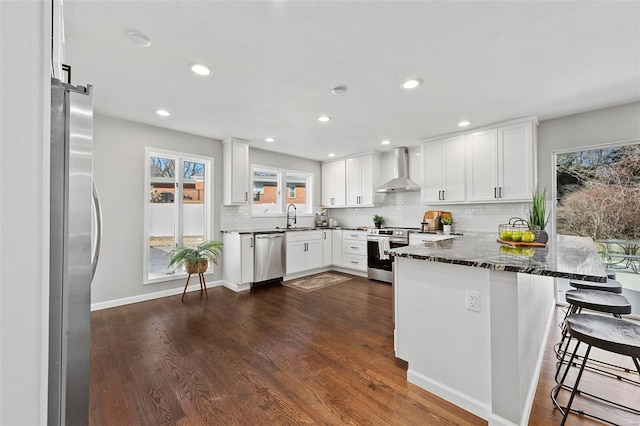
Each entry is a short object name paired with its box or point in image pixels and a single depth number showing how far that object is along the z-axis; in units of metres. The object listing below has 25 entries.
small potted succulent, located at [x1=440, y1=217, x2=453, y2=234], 4.34
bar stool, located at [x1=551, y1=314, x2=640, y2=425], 1.25
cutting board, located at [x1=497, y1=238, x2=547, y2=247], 2.14
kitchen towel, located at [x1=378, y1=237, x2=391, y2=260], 4.71
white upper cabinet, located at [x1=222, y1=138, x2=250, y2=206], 4.38
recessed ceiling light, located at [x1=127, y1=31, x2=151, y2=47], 1.89
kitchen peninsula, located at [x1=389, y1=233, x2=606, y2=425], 1.45
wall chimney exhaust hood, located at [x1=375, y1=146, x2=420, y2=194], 4.91
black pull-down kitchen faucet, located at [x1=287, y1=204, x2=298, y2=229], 5.70
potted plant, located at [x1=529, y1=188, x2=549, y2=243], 2.28
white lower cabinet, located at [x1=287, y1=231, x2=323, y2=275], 4.83
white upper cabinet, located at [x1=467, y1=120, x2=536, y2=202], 3.50
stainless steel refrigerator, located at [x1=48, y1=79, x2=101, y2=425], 0.78
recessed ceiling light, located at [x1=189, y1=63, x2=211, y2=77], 2.28
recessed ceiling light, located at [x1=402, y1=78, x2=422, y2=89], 2.54
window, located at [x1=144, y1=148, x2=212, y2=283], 3.83
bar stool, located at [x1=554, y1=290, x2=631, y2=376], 1.74
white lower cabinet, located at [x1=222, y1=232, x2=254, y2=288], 4.16
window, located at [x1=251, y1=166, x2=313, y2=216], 5.29
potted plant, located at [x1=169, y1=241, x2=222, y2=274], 3.67
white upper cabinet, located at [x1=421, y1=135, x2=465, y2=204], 4.12
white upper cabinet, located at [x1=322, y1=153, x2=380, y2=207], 5.45
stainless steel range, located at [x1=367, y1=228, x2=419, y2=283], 4.63
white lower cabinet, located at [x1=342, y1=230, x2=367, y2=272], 5.12
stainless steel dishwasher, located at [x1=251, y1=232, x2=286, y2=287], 4.34
